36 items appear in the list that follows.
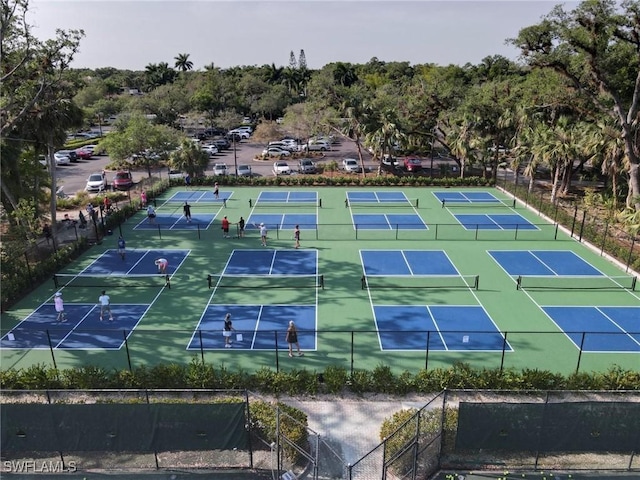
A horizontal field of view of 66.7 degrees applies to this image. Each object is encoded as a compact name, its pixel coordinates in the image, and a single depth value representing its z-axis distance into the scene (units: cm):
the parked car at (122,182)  4134
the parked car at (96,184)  4053
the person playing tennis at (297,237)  2556
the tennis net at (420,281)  2125
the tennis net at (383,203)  3509
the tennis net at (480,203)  3519
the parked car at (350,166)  4753
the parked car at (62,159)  5400
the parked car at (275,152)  5647
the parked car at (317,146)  6171
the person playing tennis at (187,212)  3003
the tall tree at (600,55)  2819
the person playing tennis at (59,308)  1772
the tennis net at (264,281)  2127
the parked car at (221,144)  6355
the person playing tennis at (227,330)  1584
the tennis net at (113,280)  2145
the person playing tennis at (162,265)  2198
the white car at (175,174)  4358
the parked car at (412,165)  4853
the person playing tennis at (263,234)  2606
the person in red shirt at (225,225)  2747
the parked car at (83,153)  5794
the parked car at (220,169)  4506
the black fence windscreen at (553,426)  1077
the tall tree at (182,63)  12194
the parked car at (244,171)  4606
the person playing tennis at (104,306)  1778
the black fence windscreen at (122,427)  1068
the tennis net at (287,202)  3531
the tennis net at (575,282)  2120
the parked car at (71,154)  5619
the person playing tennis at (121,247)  2402
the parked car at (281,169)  4647
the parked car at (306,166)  4750
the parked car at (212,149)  5938
